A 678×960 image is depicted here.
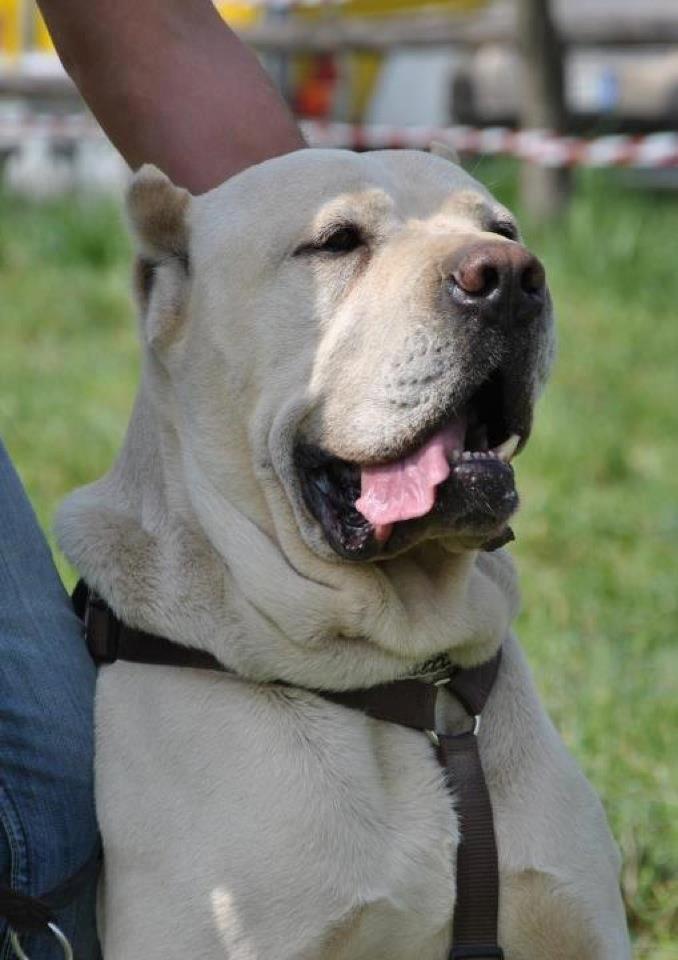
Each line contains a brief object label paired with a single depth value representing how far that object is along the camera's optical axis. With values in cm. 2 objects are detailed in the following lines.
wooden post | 1716
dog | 518
